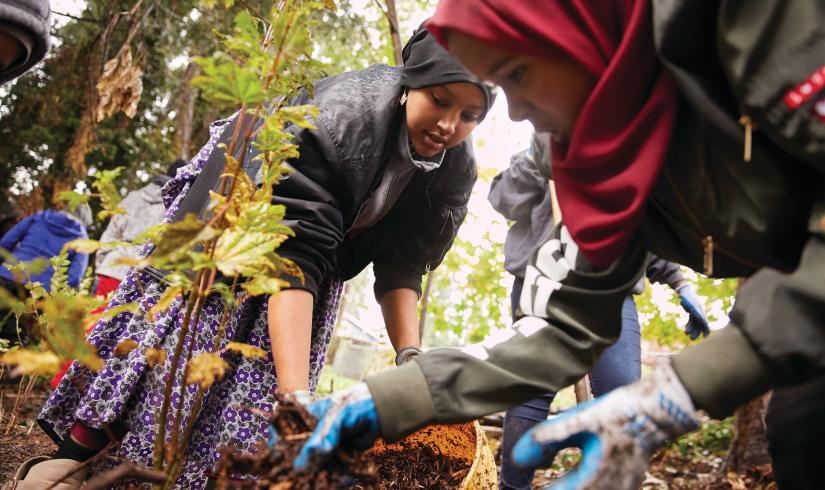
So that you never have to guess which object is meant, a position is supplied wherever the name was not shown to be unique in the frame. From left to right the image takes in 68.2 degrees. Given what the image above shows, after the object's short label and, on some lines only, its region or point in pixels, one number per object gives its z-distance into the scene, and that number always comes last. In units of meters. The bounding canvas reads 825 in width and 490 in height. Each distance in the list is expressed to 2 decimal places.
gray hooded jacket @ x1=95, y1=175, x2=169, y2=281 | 4.24
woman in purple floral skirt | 1.73
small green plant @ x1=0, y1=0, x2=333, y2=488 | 0.92
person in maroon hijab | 0.96
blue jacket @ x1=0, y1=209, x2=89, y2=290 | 5.03
